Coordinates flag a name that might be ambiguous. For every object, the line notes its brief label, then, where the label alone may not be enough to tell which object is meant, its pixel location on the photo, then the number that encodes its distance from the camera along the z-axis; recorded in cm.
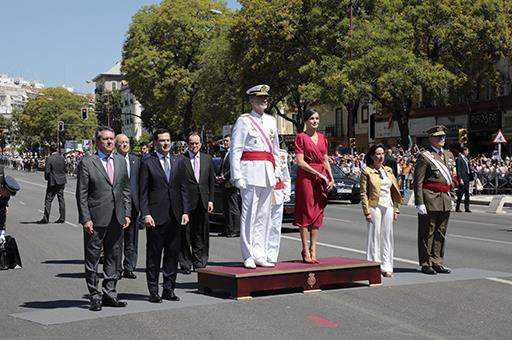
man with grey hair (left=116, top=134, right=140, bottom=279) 1085
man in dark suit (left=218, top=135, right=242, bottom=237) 1617
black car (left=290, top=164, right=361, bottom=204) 2908
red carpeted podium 900
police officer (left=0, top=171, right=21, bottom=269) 1209
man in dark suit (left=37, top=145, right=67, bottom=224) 2078
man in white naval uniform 930
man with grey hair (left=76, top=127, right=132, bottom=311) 846
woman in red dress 977
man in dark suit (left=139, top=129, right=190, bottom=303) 885
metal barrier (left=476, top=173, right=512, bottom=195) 3325
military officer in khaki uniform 1082
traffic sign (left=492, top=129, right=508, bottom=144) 3481
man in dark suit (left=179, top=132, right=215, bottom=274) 1140
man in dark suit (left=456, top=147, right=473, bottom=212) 2380
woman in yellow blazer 1068
